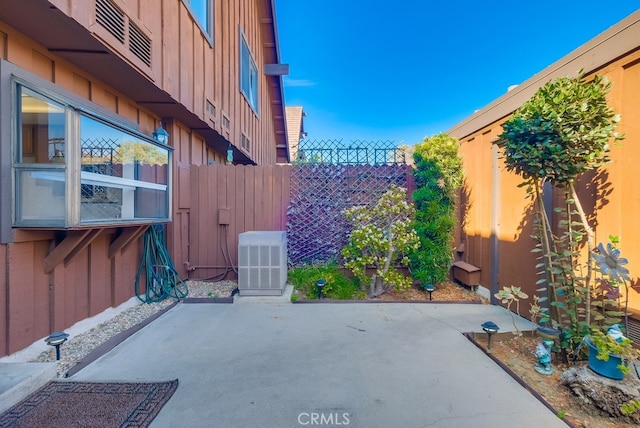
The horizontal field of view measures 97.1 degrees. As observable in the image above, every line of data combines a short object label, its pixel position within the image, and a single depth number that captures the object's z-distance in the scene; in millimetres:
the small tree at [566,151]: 2082
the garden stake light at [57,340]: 2031
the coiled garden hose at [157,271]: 3624
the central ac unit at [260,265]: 3607
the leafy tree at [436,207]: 3982
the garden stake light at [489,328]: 2391
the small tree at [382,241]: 3830
